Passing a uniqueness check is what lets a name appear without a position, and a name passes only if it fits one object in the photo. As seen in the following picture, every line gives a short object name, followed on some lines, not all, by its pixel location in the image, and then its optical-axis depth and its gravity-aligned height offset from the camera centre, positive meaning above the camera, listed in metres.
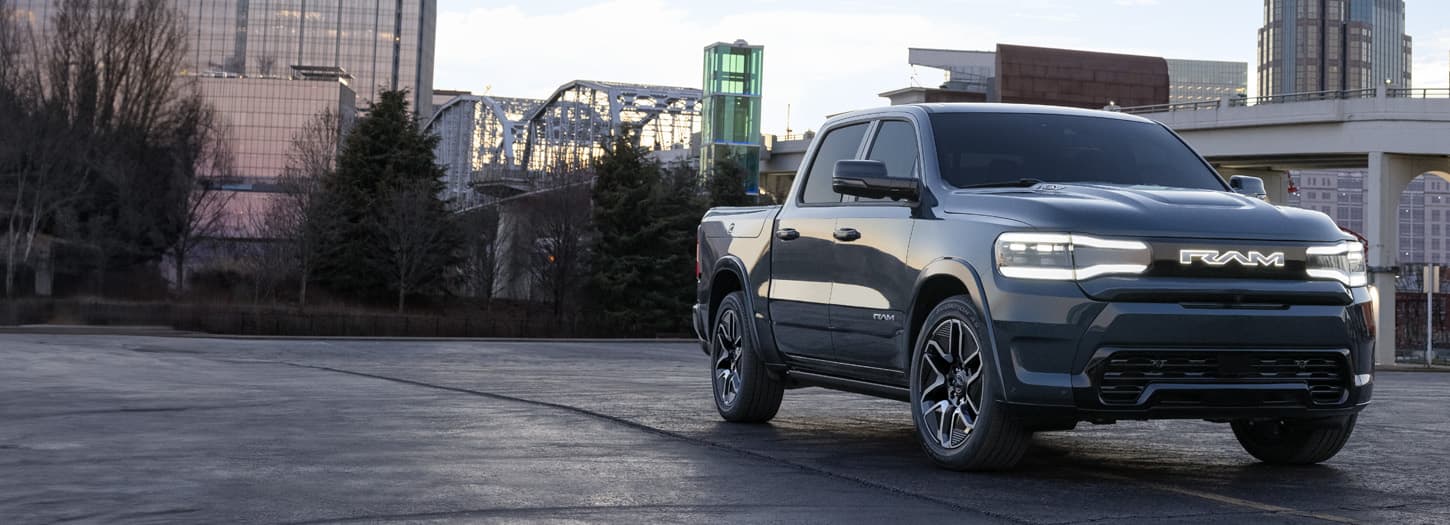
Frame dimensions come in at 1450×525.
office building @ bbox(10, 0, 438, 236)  190.88 +31.89
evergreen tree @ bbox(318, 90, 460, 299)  69.62 +4.70
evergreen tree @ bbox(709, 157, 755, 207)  73.75 +6.20
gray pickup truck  6.71 +0.17
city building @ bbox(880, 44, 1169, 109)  121.38 +19.23
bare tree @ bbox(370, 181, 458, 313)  68.50 +2.90
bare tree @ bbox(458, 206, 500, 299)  82.19 +2.84
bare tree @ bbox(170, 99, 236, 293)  76.75 +6.14
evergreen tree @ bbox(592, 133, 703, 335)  66.12 +2.78
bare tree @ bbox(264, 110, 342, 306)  68.81 +4.70
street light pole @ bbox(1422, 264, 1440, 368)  55.59 +2.20
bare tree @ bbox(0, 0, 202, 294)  68.31 +7.36
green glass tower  72.06 +9.85
